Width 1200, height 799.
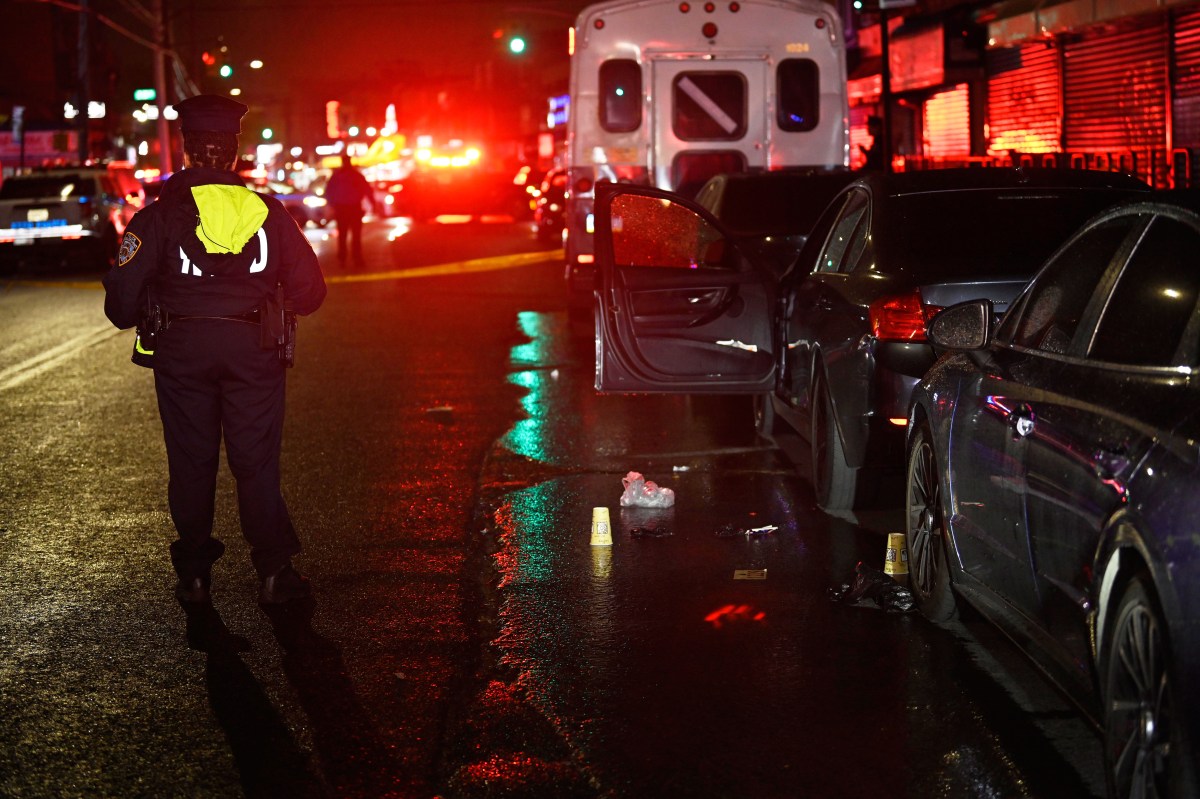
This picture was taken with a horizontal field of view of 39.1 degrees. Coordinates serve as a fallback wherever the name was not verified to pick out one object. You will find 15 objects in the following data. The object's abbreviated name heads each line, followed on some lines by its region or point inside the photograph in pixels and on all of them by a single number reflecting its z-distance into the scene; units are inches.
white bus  617.9
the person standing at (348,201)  1069.1
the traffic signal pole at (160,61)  1814.7
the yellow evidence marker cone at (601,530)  297.4
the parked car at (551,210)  1419.8
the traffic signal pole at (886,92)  749.3
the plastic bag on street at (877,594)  249.3
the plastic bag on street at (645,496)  329.7
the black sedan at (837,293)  293.7
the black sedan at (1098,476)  141.6
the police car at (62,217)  1139.3
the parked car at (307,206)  1881.2
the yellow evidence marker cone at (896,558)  269.6
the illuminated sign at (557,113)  2554.1
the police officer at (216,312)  246.5
